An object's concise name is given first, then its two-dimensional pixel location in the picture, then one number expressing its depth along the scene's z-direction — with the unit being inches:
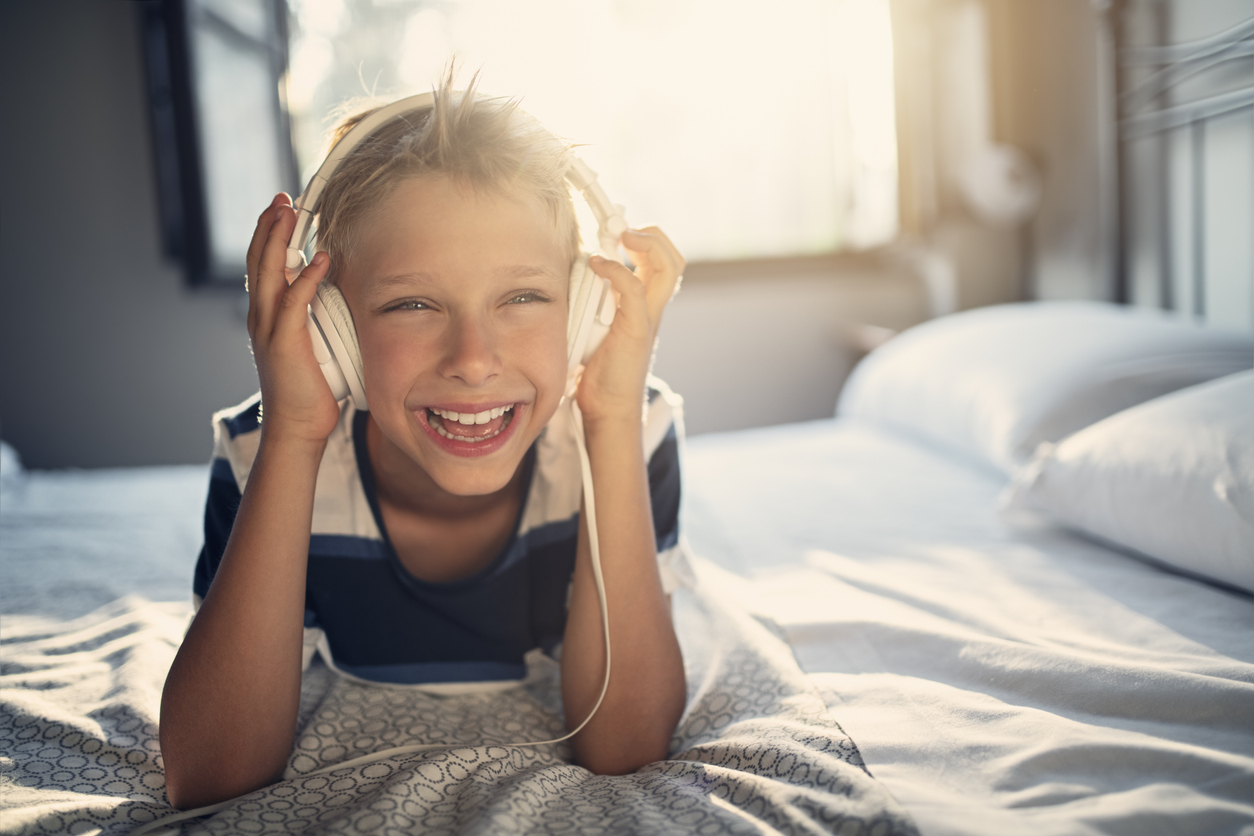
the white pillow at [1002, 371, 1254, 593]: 32.9
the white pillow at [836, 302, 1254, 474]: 49.2
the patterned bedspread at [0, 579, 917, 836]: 21.3
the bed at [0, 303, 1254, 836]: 21.7
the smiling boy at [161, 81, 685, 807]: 25.6
